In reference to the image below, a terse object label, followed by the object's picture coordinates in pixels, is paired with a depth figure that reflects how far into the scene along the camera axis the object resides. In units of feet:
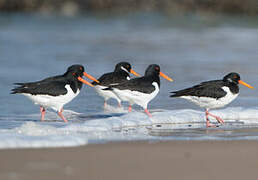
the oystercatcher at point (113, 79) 67.97
